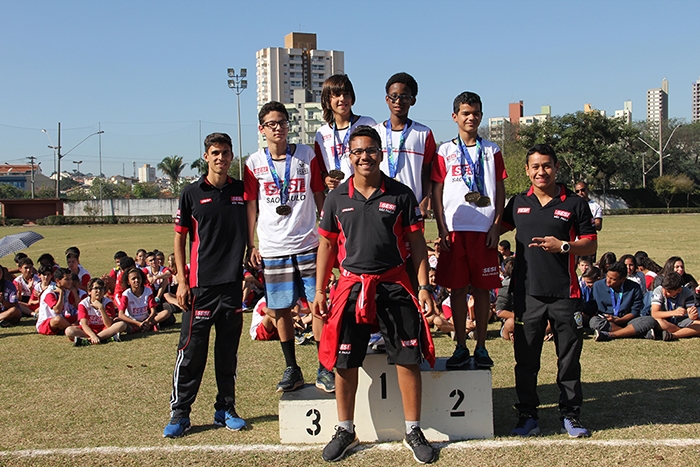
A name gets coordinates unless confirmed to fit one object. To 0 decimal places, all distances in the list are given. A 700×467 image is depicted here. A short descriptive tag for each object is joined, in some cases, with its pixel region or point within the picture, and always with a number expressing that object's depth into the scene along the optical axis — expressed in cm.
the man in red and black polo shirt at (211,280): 532
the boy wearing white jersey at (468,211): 546
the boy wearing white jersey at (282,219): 558
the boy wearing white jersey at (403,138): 552
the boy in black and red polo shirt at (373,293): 464
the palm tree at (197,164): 8414
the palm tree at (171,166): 10655
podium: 496
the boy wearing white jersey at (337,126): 560
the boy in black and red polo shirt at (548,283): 502
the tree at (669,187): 5916
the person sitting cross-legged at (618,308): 860
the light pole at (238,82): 4866
